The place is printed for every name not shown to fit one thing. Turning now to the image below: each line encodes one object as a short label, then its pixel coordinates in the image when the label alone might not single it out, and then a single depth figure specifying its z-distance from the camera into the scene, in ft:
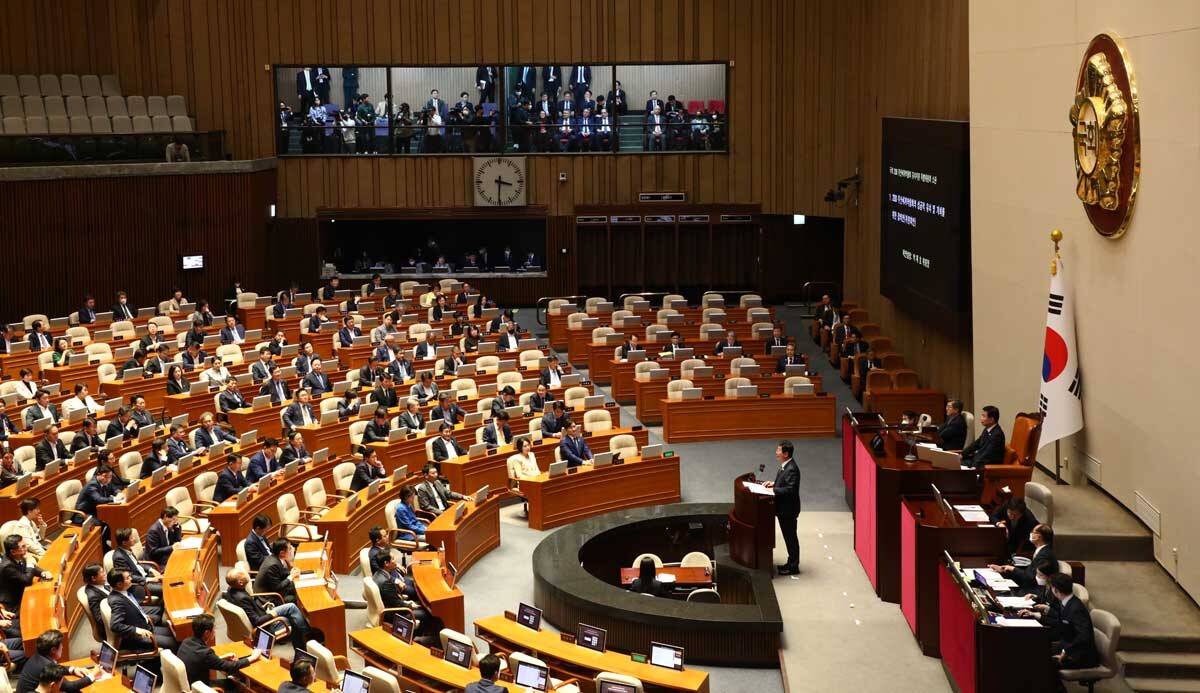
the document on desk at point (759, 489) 44.04
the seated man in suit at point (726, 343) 70.13
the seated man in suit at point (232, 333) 70.23
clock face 93.09
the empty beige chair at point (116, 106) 87.20
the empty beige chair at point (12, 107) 83.61
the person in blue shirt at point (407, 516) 45.39
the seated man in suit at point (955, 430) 46.88
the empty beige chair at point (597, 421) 58.13
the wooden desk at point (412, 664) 32.37
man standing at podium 44.11
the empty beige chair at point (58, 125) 83.56
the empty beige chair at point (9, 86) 85.25
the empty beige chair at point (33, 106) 84.74
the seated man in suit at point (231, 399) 58.90
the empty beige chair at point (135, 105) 87.45
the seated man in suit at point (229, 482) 47.06
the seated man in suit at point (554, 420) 57.06
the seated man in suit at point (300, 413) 56.90
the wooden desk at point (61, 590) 35.27
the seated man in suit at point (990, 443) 42.50
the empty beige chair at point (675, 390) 62.85
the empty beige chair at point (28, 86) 86.38
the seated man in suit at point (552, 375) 63.36
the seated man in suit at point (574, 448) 53.36
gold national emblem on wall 37.55
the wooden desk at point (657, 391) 65.26
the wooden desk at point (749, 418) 62.34
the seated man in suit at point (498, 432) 55.57
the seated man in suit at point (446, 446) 53.11
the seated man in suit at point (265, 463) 48.60
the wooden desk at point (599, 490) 50.85
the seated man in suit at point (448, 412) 57.36
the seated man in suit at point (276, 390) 60.13
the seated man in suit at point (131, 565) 38.50
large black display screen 57.88
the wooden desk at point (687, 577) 42.57
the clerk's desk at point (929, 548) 35.65
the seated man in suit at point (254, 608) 36.79
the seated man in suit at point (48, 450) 49.52
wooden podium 43.80
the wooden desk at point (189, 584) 35.88
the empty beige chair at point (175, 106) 89.40
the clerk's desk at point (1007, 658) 30.45
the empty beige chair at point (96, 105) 87.25
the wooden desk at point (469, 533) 44.32
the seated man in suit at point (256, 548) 40.64
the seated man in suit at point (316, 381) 61.87
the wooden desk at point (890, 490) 40.09
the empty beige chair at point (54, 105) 85.80
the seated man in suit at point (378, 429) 54.60
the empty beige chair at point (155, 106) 88.17
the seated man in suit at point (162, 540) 42.16
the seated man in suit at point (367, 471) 48.91
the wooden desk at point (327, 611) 37.04
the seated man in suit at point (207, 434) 52.37
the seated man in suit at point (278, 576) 38.55
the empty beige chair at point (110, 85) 89.20
